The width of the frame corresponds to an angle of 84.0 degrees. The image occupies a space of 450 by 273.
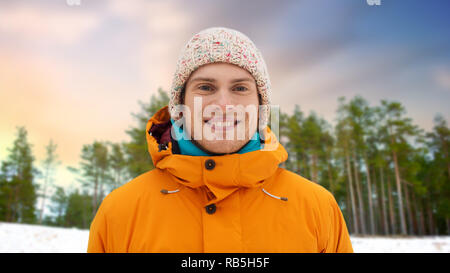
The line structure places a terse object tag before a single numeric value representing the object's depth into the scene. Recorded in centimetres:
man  181
